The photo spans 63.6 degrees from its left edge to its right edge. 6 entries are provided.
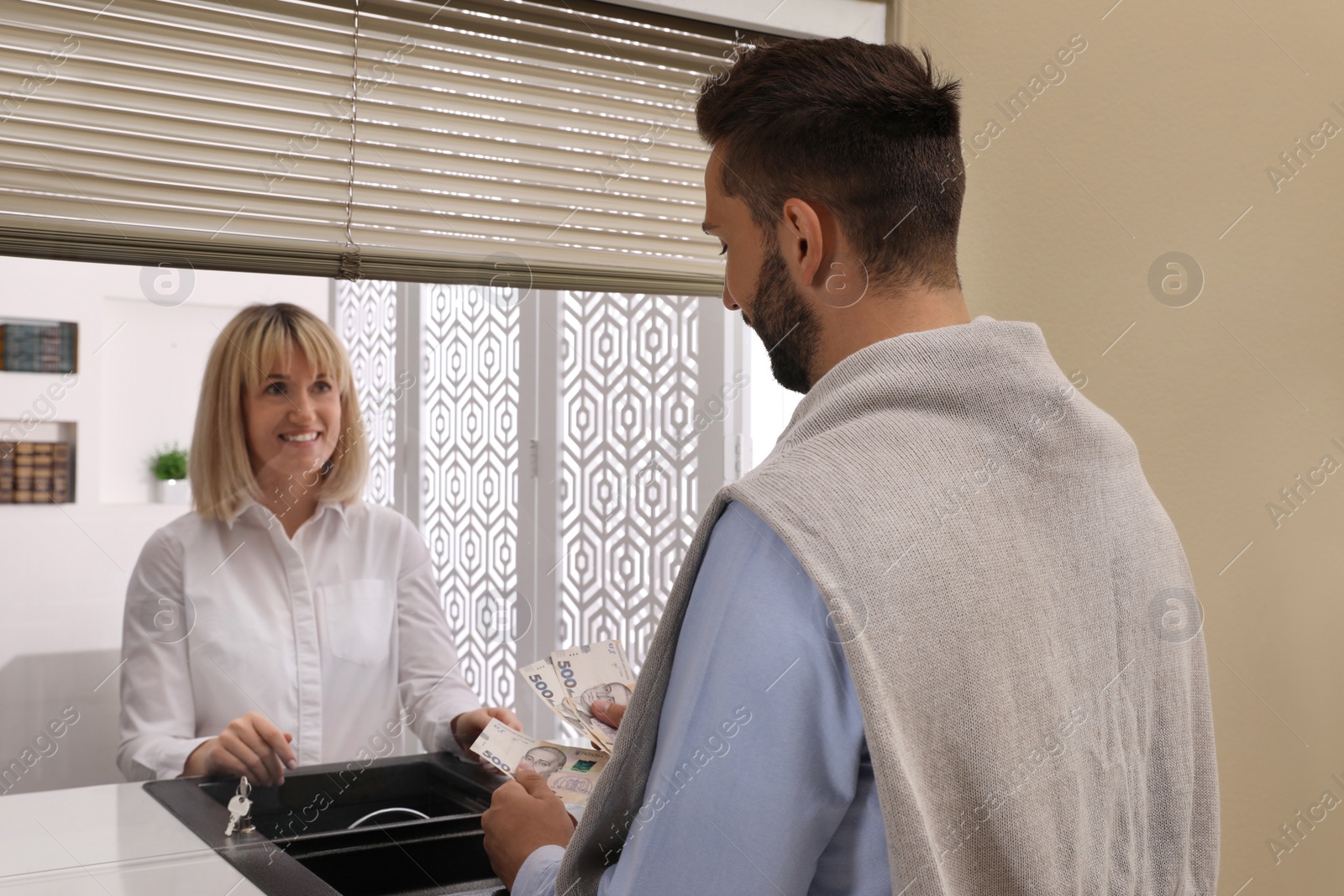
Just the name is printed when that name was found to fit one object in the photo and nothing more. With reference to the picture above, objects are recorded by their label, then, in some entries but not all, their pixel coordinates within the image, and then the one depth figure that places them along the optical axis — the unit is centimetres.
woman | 149
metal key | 144
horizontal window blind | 136
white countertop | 128
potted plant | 146
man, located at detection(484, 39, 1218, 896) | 80
